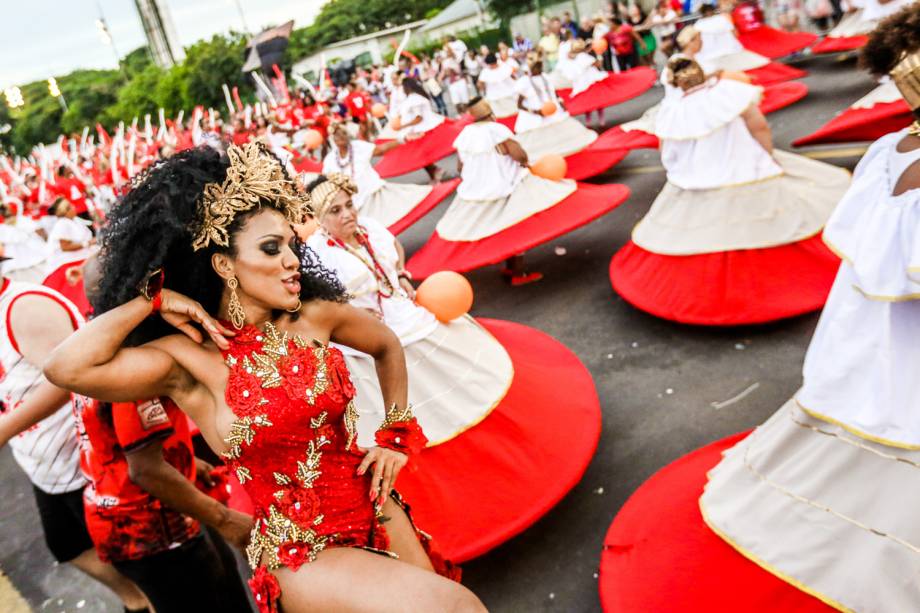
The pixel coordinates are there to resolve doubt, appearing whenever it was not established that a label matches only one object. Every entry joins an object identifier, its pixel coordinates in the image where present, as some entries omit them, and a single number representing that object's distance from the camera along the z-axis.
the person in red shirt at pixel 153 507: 2.44
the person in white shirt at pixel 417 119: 12.10
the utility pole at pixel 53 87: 47.25
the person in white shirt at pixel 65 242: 8.42
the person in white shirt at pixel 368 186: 8.62
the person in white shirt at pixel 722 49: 11.19
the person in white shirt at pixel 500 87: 13.77
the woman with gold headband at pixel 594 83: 12.41
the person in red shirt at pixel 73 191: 12.59
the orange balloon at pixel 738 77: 6.05
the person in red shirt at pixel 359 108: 16.73
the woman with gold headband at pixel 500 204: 6.70
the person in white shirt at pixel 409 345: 3.77
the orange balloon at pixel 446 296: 4.16
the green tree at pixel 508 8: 29.47
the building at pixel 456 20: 38.18
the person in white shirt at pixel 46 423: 2.48
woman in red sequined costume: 1.88
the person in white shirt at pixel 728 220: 4.88
